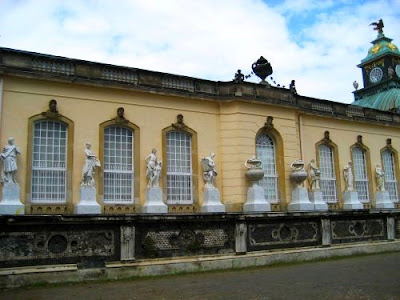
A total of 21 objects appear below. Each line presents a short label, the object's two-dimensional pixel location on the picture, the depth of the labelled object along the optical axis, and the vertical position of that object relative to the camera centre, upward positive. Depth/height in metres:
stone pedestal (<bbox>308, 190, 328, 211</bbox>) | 21.45 +1.17
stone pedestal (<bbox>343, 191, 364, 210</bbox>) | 23.55 +1.16
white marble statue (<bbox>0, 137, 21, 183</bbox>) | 15.10 +2.38
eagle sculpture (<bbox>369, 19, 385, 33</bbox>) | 37.72 +16.03
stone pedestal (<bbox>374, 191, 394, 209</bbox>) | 24.91 +1.19
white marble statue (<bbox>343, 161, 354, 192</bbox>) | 23.72 +2.40
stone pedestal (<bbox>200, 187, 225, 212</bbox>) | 18.71 +1.12
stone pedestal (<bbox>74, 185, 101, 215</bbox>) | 16.25 +1.09
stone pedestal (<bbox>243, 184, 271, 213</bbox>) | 18.80 +1.06
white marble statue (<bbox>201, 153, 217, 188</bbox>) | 18.89 +2.37
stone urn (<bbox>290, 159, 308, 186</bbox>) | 20.58 +2.34
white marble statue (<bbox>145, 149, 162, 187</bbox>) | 17.66 +2.26
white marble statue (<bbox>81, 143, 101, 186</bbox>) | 16.44 +2.32
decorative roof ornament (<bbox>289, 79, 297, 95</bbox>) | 22.21 +6.68
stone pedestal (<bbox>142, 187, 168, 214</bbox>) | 17.48 +1.04
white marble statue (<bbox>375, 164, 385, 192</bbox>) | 25.08 +2.38
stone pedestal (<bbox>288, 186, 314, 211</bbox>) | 20.36 +1.09
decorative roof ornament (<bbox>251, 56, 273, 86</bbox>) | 22.27 +7.55
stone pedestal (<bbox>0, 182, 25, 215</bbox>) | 14.95 +1.12
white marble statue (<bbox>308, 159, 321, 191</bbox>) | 21.75 +2.27
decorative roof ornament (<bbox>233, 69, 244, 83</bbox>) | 20.22 +6.57
